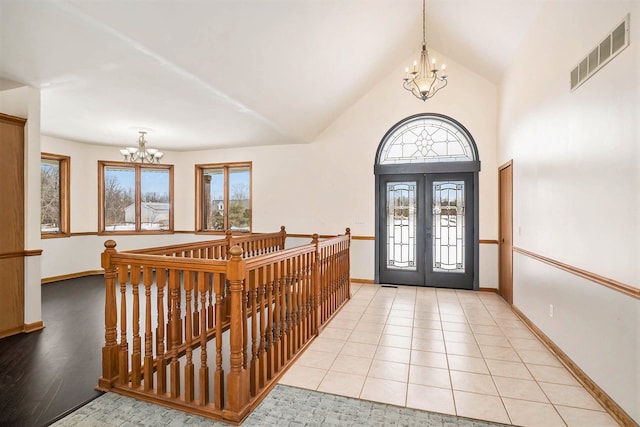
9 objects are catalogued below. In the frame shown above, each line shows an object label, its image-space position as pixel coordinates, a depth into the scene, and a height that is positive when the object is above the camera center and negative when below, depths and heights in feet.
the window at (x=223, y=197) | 23.65 +1.26
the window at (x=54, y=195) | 19.53 +1.14
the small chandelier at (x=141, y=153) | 18.36 +3.52
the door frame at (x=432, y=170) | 18.30 +2.55
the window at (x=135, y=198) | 22.41 +1.18
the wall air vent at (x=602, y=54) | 6.90 +3.84
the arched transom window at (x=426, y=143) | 18.74 +4.25
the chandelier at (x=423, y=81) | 13.01 +5.44
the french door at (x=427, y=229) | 18.70 -0.94
